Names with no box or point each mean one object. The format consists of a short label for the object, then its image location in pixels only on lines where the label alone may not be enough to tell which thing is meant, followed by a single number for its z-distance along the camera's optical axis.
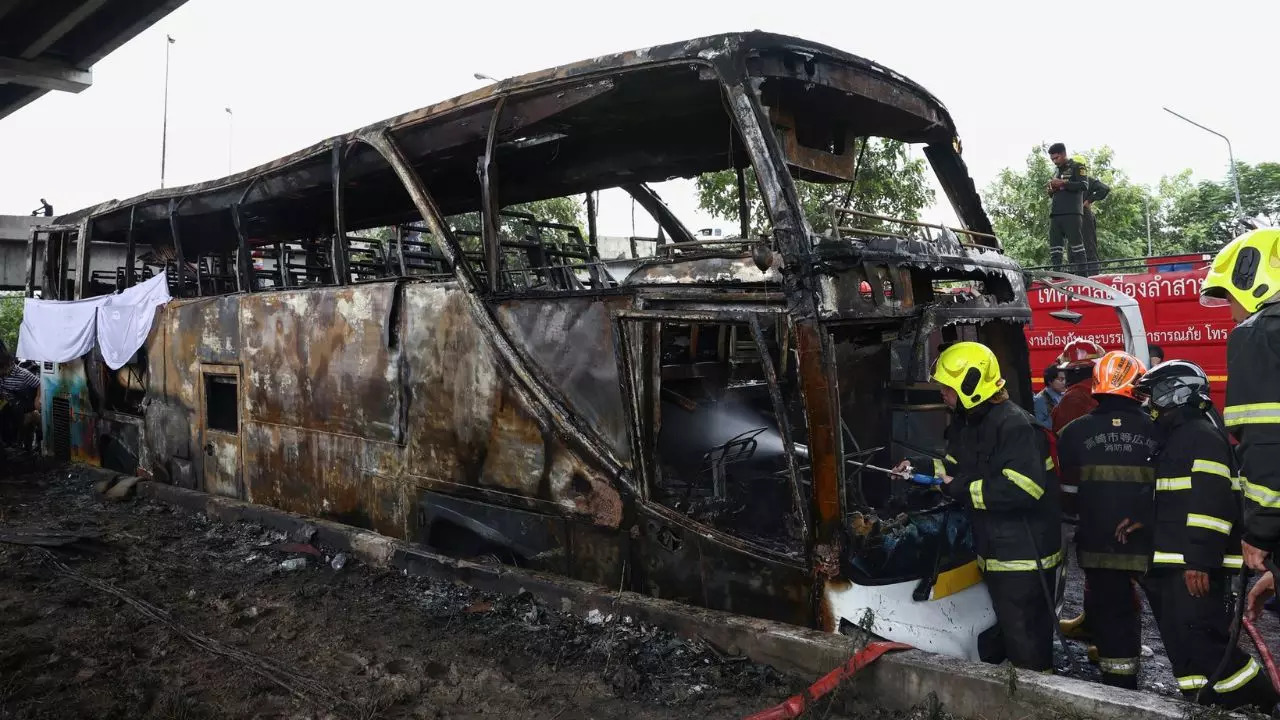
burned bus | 3.64
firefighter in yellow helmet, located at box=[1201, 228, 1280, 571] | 2.87
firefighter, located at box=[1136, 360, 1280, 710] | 3.49
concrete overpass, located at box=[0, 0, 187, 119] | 9.17
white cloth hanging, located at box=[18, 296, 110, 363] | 9.20
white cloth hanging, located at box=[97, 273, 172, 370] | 8.38
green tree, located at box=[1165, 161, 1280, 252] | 27.73
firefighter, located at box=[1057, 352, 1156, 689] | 3.97
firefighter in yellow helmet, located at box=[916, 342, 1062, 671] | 3.75
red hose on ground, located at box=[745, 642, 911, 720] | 3.32
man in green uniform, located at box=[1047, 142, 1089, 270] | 9.33
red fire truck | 8.96
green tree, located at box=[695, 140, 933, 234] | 14.27
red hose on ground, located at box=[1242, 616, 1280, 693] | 3.28
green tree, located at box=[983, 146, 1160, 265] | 23.38
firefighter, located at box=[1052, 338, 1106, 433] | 6.38
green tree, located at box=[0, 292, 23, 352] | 35.97
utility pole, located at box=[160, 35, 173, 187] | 39.66
